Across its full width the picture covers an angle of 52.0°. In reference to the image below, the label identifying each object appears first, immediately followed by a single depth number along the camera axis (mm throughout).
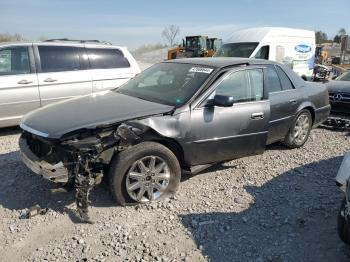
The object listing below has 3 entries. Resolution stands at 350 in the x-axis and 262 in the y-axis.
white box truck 11734
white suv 6398
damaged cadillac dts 3695
